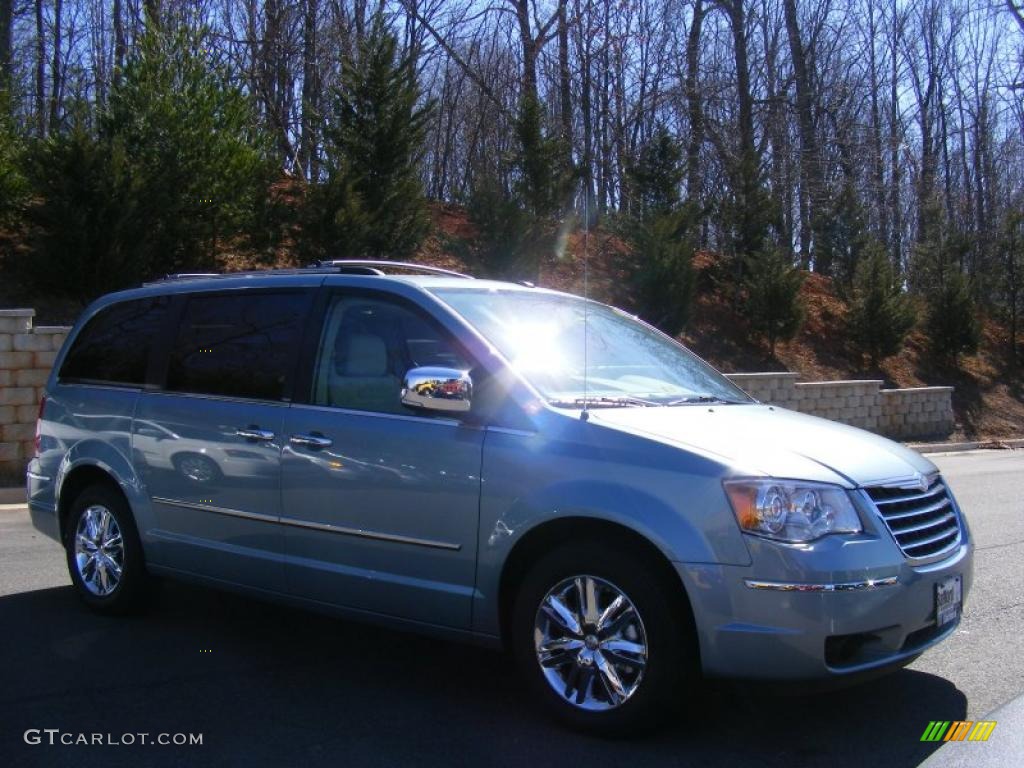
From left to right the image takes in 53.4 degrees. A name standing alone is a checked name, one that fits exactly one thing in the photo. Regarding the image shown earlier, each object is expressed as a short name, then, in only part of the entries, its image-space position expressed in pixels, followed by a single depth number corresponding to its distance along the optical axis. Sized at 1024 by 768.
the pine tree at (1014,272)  27.22
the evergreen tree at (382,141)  18.03
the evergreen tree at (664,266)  20.59
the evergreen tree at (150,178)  14.43
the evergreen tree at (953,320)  25.69
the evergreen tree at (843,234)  27.44
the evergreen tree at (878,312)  23.98
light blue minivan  3.79
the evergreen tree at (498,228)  19.42
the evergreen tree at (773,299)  22.25
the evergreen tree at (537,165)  21.28
